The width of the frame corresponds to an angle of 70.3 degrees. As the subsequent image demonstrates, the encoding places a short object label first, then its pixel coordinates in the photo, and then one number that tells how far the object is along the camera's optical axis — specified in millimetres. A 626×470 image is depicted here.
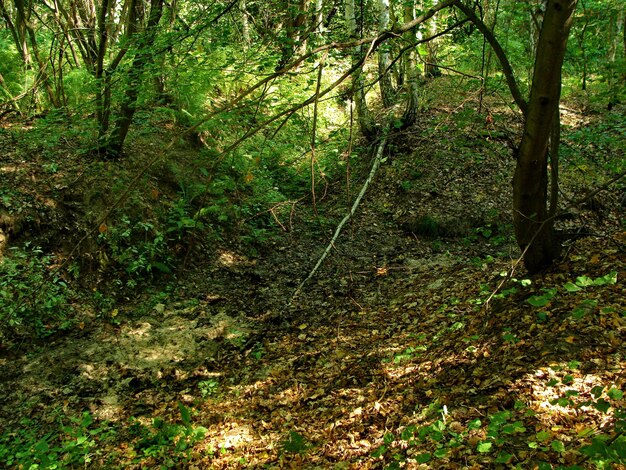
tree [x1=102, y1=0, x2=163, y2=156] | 5949
